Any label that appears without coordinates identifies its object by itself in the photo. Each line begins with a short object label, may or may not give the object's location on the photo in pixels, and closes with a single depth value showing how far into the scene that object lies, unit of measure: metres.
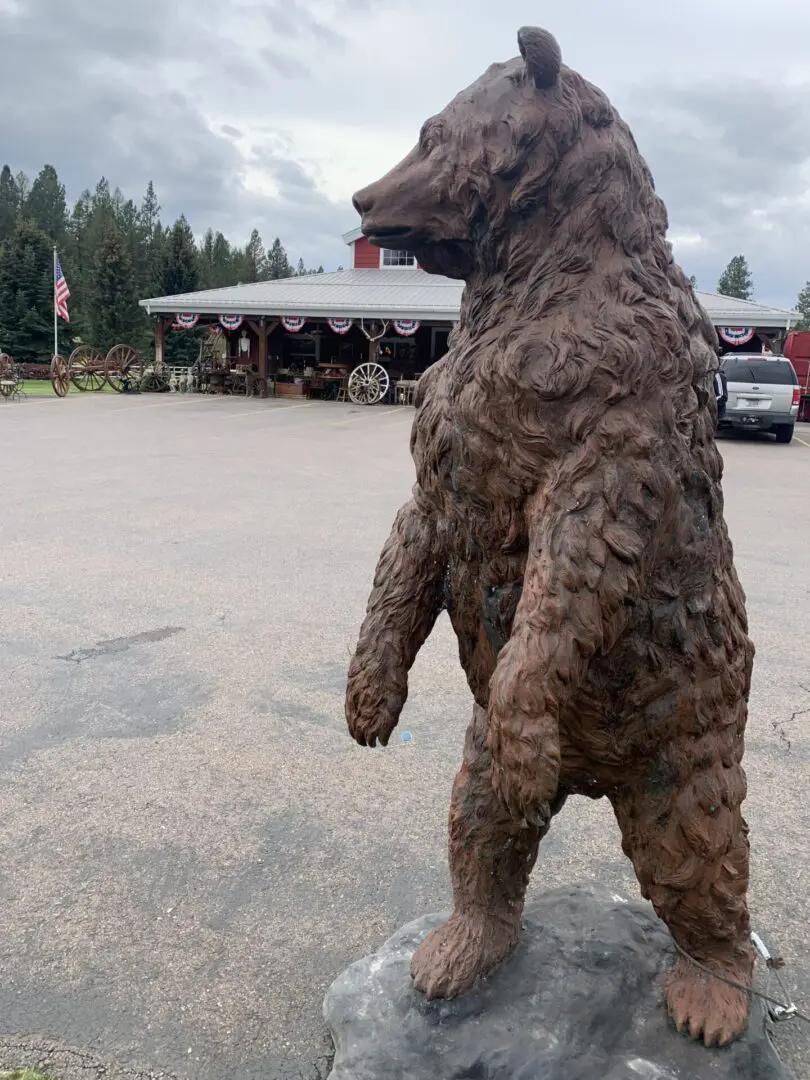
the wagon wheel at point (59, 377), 20.80
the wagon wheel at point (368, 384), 21.66
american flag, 26.42
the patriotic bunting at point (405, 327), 20.52
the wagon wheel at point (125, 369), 23.36
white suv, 15.23
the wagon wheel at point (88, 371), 23.22
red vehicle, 22.95
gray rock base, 1.81
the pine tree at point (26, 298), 36.97
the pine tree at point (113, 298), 37.38
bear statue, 1.40
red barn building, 20.27
